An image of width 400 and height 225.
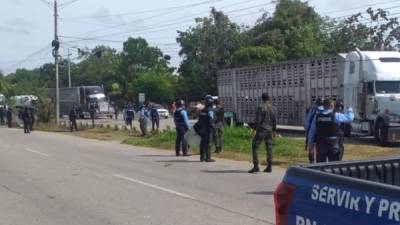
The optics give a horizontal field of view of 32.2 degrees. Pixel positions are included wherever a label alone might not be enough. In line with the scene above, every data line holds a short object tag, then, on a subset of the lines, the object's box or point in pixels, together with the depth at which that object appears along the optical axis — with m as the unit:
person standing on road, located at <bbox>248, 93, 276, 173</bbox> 14.63
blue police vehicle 3.53
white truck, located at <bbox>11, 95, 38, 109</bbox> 50.56
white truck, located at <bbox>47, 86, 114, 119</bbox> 68.44
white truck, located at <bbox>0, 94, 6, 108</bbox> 62.64
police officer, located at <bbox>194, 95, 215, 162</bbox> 18.08
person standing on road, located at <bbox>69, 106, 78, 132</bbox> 41.09
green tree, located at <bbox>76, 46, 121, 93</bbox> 112.00
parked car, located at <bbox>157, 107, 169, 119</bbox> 65.69
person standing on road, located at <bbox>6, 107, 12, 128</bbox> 54.72
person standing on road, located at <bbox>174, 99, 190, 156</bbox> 20.23
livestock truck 24.27
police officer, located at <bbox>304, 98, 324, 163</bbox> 12.41
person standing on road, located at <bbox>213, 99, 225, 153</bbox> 20.97
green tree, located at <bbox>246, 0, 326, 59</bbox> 67.69
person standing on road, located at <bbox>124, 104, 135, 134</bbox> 39.81
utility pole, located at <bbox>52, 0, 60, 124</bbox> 47.03
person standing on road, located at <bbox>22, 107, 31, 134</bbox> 40.78
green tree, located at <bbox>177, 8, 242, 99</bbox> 71.38
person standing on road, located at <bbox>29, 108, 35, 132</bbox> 42.00
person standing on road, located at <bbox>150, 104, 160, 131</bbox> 34.27
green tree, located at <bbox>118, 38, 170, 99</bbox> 106.12
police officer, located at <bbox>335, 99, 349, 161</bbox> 12.05
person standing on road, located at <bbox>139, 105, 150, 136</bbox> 31.45
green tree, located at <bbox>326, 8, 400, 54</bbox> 59.56
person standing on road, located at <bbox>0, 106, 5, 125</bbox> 61.28
